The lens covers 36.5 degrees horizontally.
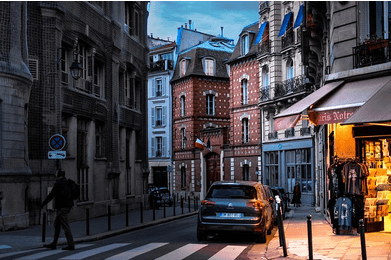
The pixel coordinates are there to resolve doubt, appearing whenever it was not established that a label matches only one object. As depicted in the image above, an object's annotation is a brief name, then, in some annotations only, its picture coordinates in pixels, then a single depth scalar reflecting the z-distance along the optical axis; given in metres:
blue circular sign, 17.00
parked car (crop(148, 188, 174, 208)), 37.87
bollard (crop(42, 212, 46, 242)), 14.94
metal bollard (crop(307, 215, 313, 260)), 10.95
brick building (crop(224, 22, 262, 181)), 48.09
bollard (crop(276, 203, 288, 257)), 12.25
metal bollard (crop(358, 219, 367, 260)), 8.84
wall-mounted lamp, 19.88
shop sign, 14.23
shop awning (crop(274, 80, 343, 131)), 15.29
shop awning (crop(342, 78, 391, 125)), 12.53
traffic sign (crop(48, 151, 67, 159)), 16.81
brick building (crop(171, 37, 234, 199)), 55.25
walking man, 13.45
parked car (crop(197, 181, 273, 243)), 14.82
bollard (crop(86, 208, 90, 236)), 16.47
